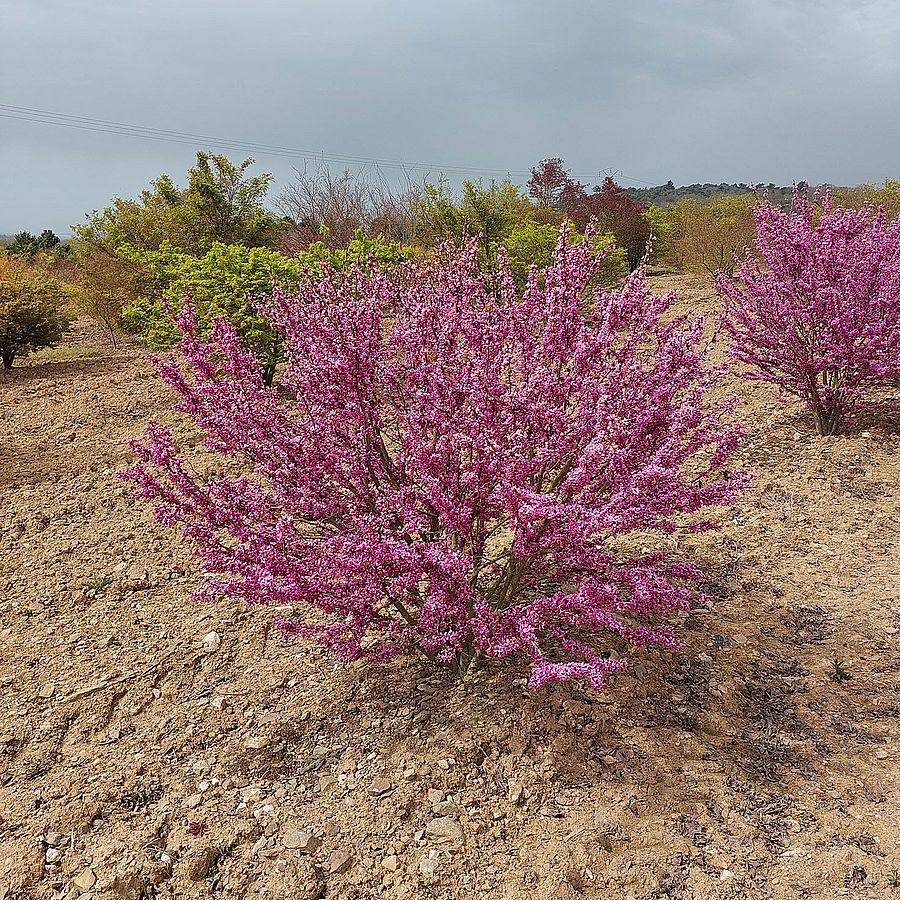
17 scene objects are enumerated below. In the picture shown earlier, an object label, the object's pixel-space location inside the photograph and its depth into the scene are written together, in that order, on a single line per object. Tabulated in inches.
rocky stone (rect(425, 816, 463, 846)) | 106.9
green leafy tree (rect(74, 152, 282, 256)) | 582.9
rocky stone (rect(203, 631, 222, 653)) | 159.5
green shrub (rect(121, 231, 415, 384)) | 331.9
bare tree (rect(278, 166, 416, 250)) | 798.0
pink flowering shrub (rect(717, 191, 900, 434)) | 237.6
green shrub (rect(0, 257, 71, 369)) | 422.9
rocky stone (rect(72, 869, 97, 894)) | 103.3
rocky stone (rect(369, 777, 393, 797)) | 116.4
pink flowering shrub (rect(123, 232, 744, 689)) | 113.4
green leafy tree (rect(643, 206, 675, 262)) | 829.2
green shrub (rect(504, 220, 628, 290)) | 513.7
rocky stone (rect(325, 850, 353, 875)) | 103.5
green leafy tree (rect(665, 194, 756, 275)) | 613.6
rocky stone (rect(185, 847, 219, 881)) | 105.0
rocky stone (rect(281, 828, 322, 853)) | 107.4
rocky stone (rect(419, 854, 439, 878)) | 102.1
